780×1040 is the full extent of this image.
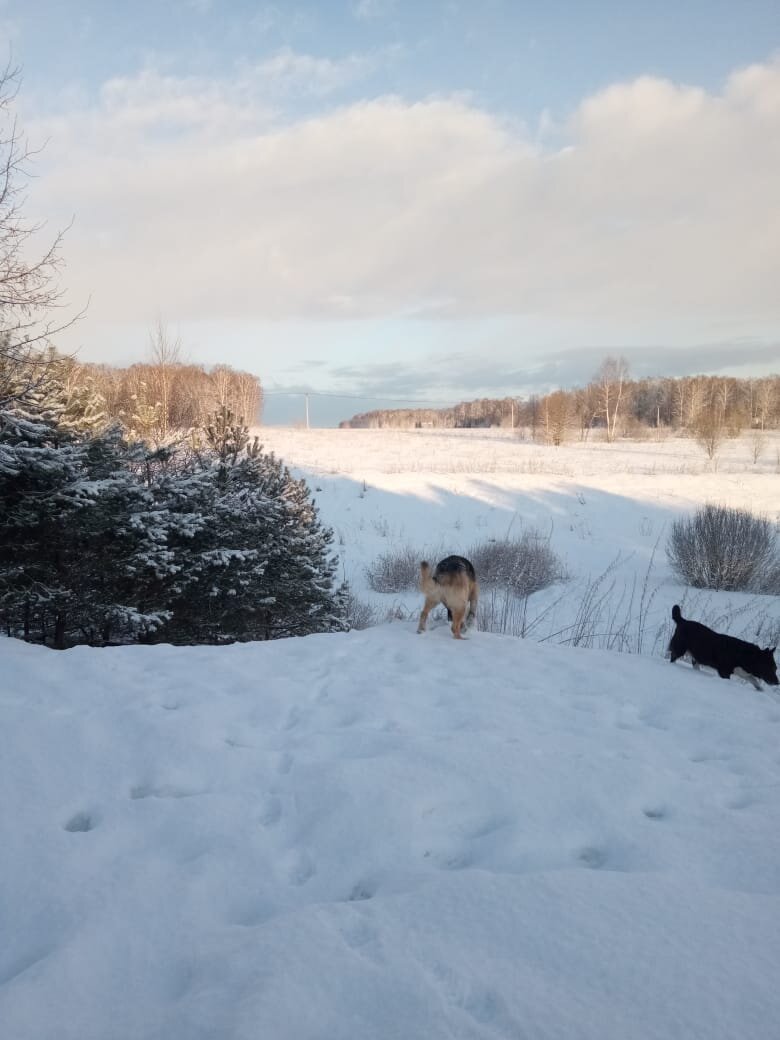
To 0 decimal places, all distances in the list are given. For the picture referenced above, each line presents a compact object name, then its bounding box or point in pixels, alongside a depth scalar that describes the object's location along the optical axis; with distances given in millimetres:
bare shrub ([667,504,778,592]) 12742
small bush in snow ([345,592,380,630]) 11070
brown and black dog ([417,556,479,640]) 5848
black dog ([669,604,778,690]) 5035
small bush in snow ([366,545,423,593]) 13945
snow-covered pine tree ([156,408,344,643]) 8234
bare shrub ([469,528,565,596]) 13219
